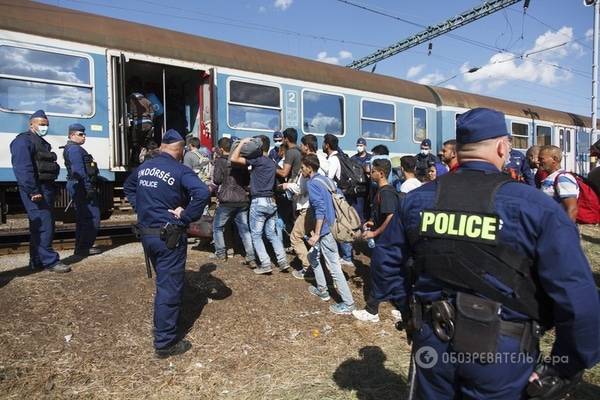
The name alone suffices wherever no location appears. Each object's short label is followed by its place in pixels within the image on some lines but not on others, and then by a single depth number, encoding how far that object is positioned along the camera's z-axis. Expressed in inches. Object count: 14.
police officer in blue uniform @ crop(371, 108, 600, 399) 56.0
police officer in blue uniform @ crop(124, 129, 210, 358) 128.7
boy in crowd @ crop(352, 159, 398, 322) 164.9
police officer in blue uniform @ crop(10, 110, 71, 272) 178.5
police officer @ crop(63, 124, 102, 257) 200.5
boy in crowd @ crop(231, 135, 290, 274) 190.2
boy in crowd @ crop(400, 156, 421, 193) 176.9
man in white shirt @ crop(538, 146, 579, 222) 144.1
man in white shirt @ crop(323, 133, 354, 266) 212.4
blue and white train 212.7
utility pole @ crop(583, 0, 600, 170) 474.6
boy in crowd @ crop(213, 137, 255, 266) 198.2
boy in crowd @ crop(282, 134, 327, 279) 187.9
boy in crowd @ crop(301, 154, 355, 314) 164.1
